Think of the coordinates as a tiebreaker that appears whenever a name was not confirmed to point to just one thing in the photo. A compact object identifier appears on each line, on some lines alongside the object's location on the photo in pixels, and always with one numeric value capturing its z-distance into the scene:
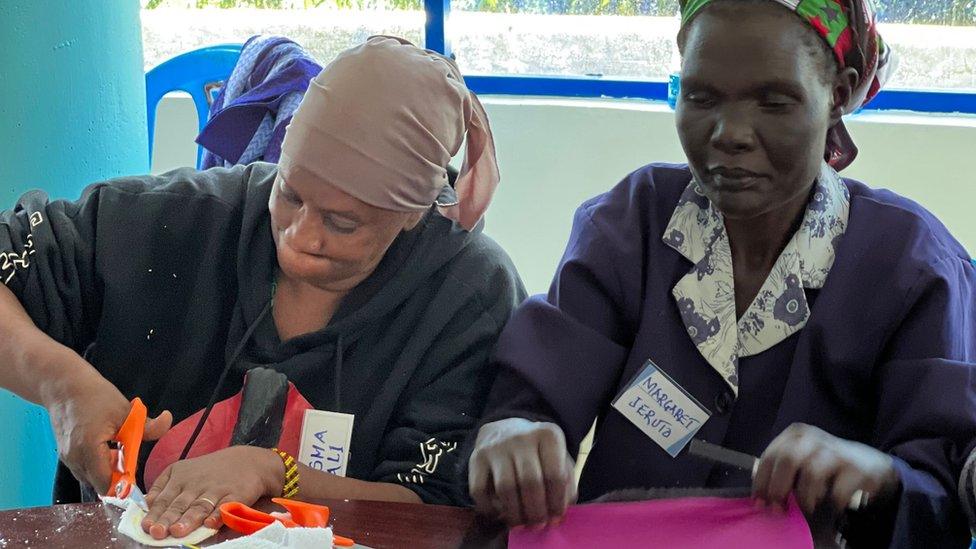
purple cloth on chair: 2.22
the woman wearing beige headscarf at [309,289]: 1.49
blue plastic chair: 2.74
